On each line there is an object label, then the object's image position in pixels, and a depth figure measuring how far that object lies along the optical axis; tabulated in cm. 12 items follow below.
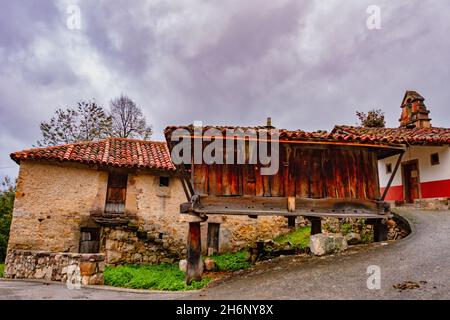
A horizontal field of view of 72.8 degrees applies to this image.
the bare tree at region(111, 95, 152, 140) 2264
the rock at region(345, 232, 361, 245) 898
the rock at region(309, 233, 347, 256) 785
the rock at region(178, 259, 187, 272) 1009
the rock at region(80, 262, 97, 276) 794
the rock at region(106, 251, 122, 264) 1134
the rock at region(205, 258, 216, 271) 927
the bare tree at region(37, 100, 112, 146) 2027
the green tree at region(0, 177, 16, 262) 1789
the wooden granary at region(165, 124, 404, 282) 729
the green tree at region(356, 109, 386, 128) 1872
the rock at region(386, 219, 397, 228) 966
